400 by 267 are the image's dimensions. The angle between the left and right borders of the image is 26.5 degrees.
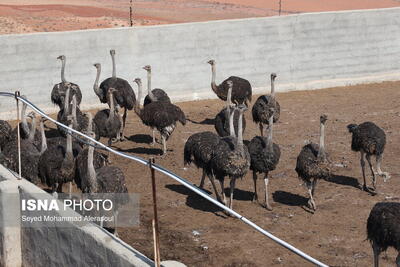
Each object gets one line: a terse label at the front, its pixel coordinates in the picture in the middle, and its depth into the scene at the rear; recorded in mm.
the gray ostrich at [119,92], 19844
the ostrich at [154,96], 19656
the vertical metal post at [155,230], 8391
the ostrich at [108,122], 17750
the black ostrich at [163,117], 18000
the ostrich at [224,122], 17172
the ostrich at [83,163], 13442
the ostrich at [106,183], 12844
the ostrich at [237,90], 20859
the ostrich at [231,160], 14242
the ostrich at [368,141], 15617
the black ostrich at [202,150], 14922
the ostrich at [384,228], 11383
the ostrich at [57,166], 13703
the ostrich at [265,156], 14781
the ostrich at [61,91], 19500
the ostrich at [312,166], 14508
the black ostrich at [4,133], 16156
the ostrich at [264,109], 18750
